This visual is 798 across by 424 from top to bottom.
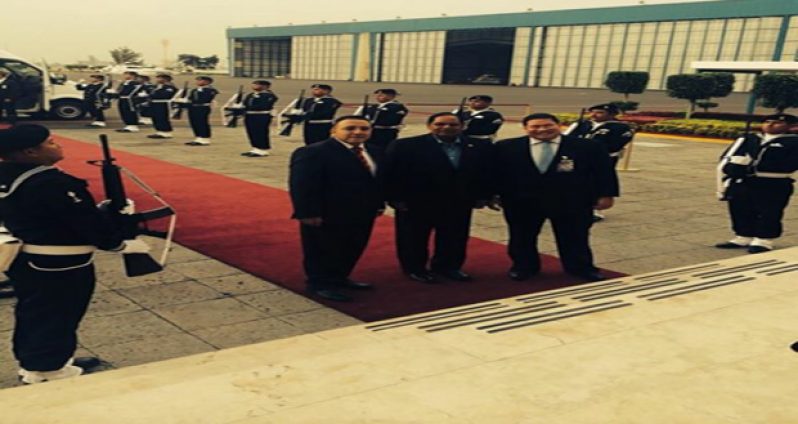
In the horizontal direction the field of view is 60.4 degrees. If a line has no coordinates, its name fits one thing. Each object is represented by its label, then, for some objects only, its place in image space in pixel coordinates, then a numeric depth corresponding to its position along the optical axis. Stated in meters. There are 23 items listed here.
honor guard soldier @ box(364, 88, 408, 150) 13.33
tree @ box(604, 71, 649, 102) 32.56
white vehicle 19.78
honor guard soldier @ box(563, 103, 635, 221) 9.23
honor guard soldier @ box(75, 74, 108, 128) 19.97
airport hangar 56.62
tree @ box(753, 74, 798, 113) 24.89
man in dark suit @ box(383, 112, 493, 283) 6.16
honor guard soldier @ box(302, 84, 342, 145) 13.71
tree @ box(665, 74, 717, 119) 28.39
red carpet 5.97
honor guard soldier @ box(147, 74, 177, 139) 17.06
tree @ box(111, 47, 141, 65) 136.62
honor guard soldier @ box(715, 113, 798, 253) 7.48
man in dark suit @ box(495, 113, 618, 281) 6.31
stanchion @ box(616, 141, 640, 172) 14.77
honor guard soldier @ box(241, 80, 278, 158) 14.74
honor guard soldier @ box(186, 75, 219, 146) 15.94
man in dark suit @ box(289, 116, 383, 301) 5.57
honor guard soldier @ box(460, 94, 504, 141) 12.50
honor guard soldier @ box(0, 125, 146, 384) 3.71
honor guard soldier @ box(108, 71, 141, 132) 18.47
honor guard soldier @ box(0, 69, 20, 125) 18.58
